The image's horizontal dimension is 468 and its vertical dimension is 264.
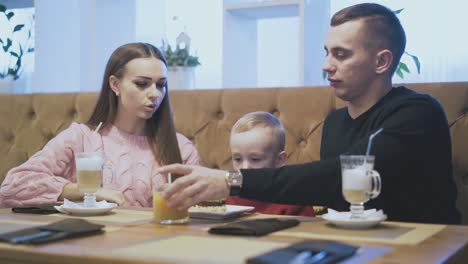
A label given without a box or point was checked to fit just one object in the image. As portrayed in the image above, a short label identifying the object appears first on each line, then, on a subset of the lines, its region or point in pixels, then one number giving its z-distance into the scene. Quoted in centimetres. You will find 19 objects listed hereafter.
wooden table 122
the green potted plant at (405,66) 338
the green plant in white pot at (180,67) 351
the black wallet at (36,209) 194
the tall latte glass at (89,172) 194
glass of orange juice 170
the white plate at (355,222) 155
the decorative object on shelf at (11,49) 397
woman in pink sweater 254
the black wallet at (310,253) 113
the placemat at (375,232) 142
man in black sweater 177
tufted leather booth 249
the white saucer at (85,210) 188
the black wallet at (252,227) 147
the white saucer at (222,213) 178
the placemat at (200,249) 119
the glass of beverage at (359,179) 157
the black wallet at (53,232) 138
